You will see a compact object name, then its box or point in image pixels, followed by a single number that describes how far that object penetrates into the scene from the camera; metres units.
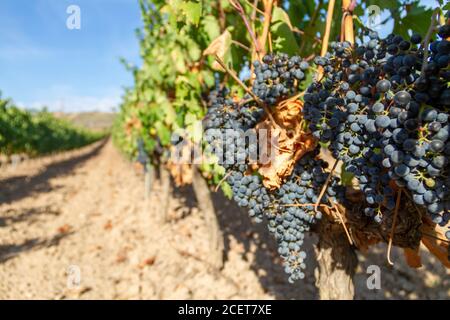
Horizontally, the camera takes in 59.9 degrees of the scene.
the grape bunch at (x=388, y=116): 0.33
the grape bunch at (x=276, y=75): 0.51
